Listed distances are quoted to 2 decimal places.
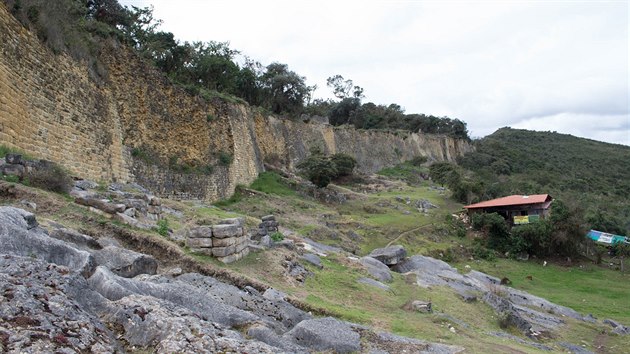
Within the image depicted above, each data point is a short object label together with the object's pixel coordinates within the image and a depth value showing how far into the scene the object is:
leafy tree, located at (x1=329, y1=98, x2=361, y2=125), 76.86
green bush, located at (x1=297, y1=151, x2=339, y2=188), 36.48
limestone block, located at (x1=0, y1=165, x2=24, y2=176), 10.11
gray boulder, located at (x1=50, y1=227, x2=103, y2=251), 7.46
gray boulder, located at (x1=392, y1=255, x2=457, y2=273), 18.06
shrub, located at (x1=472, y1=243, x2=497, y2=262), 29.22
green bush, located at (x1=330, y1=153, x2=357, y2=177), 45.50
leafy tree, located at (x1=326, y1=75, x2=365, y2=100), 78.44
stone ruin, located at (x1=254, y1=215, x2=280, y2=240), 15.12
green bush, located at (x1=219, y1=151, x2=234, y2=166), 27.39
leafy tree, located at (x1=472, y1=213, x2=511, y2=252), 31.69
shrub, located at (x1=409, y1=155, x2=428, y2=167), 70.50
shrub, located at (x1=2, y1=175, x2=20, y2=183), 9.86
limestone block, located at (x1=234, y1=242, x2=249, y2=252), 10.86
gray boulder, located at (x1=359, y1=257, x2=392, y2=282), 14.13
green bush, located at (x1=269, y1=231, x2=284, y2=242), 14.10
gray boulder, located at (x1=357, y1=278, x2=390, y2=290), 12.61
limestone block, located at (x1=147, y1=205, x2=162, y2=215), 12.50
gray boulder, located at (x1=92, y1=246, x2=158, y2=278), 7.00
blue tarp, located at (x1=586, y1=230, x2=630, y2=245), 32.69
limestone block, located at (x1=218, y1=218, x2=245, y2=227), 11.25
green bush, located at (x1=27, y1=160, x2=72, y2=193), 10.58
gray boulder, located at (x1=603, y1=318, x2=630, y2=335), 16.06
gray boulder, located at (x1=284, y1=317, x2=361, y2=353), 6.74
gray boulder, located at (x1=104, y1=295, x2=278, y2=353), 4.76
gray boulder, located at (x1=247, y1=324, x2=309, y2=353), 5.96
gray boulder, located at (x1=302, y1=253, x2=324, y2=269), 12.79
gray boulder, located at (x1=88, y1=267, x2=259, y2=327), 5.60
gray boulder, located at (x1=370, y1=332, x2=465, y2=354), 7.59
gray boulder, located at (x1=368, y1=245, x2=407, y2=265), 17.71
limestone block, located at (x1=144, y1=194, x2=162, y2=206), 12.66
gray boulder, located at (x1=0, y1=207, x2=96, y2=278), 5.90
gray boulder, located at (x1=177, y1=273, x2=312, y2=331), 7.53
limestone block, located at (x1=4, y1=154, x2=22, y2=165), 10.36
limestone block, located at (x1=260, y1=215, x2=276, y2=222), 15.42
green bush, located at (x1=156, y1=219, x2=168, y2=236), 10.69
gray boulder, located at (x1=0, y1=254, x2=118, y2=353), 3.87
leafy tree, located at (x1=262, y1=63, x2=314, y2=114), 49.50
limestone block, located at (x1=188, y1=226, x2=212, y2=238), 10.40
